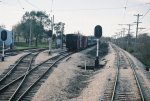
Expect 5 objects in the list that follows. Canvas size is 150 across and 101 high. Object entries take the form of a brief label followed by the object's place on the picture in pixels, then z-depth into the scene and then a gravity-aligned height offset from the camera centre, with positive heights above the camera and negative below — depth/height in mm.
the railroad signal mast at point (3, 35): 32594 -43
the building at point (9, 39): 65281 -985
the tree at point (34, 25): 106812 +3376
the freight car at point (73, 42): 52938 -1067
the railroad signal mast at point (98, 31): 30281 +453
